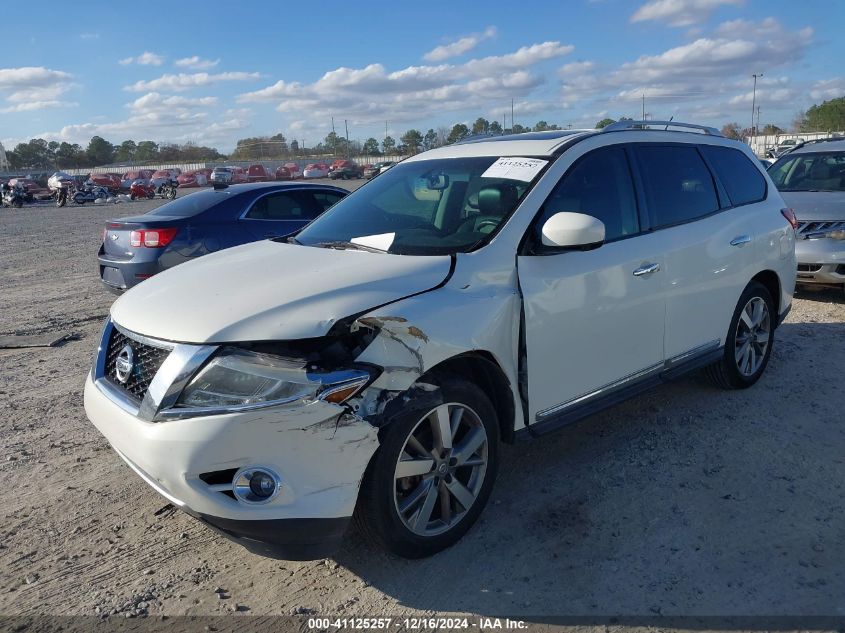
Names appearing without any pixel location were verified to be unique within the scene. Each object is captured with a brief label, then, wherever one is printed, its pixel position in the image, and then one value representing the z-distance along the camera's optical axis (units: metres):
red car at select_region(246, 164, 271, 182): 52.81
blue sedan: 7.32
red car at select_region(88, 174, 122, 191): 48.38
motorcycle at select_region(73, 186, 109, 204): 38.03
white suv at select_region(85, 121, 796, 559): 2.64
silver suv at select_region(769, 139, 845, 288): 7.61
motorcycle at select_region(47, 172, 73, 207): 35.66
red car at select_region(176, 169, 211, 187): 52.03
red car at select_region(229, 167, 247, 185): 52.43
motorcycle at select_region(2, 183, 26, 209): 36.62
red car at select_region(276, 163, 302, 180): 57.88
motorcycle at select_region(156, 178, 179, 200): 40.84
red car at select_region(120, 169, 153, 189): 48.98
